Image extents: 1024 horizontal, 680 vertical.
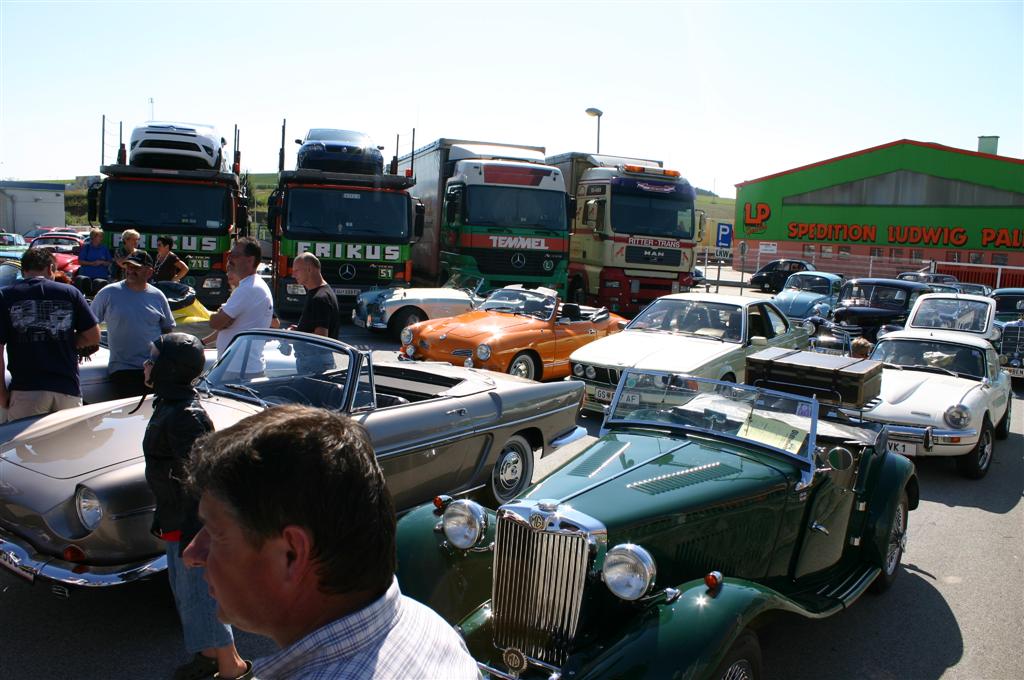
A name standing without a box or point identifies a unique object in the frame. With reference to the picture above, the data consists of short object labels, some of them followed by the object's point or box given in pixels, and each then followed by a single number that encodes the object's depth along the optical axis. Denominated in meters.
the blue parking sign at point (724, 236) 17.81
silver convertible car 3.95
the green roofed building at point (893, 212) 36.78
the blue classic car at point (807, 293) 18.36
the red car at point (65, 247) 20.65
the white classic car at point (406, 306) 13.91
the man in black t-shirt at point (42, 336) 5.12
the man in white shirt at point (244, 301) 6.20
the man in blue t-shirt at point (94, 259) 12.70
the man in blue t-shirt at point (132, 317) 5.80
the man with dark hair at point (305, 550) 1.26
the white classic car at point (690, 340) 9.23
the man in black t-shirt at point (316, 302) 6.55
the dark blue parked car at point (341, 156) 14.88
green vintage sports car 3.20
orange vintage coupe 10.15
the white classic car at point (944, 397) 7.59
